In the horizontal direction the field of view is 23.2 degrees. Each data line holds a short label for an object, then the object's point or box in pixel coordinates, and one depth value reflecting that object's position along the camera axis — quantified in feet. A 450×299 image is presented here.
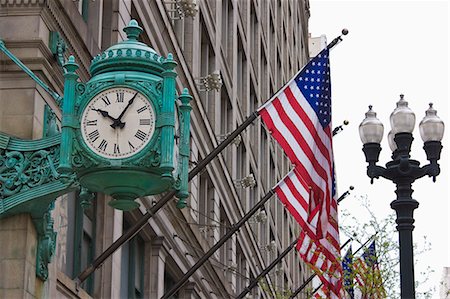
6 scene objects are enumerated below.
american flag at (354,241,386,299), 95.35
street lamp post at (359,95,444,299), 59.11
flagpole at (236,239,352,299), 84.68
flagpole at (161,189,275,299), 72.46
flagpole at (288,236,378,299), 100.87
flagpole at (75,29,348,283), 56.54
